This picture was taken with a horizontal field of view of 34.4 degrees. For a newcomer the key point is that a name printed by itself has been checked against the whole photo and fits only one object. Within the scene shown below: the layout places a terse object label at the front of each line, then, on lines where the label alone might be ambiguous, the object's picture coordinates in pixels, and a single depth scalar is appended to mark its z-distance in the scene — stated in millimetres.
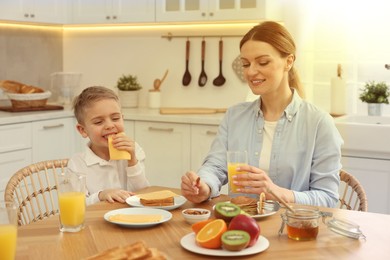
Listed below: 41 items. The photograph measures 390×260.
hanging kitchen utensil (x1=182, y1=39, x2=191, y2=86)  4570
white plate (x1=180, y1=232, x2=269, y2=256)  1532
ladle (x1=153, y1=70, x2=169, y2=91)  4633
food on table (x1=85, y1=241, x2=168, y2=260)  1389
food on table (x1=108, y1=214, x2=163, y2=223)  1789
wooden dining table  1563
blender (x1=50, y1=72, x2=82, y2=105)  4730
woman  2273
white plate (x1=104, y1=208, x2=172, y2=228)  1838
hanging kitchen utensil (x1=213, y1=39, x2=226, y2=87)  4438
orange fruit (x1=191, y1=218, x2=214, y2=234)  1646
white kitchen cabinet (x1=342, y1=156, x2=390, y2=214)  3428
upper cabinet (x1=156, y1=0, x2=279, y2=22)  3988
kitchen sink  3375
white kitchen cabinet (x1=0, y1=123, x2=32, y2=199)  3842
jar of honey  1667
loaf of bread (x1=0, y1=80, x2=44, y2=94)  4248
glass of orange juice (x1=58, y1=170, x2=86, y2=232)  1742
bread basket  4188
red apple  1558
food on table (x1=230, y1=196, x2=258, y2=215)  1891
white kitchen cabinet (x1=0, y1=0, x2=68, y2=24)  4203
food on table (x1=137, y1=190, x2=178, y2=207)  1994
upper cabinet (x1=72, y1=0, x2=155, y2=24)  4379
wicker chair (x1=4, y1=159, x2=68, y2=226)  2186
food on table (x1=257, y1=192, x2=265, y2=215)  1894
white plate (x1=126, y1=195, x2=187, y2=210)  1972
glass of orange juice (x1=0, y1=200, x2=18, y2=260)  1473
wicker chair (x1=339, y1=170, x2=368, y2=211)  2201
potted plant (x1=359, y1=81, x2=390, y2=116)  3861
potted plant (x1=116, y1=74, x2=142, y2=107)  4637
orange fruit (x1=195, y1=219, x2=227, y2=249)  1562
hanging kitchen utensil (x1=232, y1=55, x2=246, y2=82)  4398
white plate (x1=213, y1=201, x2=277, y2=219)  1837
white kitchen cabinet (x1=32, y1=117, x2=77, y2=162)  4113
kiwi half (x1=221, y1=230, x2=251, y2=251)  1527
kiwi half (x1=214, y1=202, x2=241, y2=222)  1665
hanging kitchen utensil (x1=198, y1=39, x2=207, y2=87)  4508
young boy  2326
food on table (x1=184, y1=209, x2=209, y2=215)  1850
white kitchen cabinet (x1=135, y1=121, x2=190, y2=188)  4074
